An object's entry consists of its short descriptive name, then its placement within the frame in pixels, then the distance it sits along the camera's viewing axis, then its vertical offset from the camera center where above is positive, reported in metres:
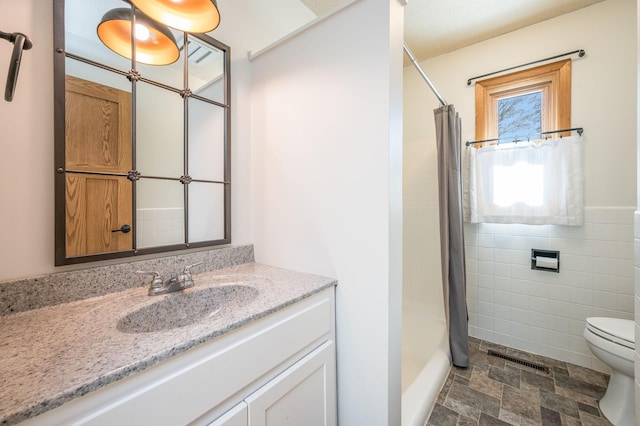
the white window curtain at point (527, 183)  1.80 +0.22
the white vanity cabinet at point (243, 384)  0.54 -0.46
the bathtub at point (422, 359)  1.39 -1.04
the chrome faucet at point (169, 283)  0.99 -0.29
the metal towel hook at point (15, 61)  0.62 +0.37
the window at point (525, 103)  1.90 +0.88
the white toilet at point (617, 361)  1.34 -0.82
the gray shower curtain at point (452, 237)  1.80 -0.18
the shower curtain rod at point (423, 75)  1.38 +0.85
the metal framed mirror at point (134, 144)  0.91 +0.29
